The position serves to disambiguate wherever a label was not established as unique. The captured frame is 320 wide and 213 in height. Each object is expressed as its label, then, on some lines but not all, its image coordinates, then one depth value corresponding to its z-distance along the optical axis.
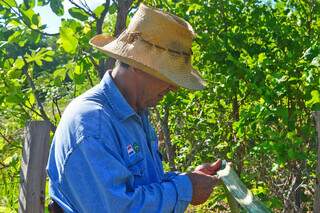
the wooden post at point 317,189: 2.75
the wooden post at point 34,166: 2.87
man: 1.71
